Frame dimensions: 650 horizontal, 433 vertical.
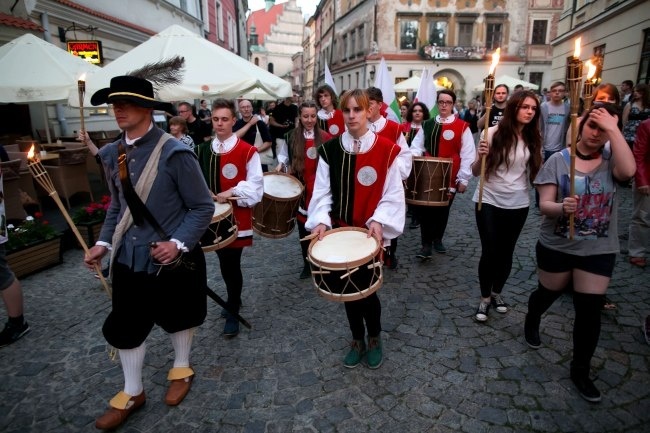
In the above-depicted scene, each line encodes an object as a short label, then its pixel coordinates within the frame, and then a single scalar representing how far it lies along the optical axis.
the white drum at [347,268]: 2.69
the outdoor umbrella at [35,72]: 7.03
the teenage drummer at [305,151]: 5.03
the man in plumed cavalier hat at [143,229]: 2.57
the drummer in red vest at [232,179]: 3.81
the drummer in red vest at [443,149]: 5.30
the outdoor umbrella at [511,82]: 19.32
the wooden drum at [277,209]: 4.45
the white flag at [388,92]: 7.96
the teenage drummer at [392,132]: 4.66
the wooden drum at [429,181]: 4.79
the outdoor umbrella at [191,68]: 6.12
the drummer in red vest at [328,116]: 6.12
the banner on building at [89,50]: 10.63
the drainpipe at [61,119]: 11.80
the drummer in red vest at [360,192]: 3.07
